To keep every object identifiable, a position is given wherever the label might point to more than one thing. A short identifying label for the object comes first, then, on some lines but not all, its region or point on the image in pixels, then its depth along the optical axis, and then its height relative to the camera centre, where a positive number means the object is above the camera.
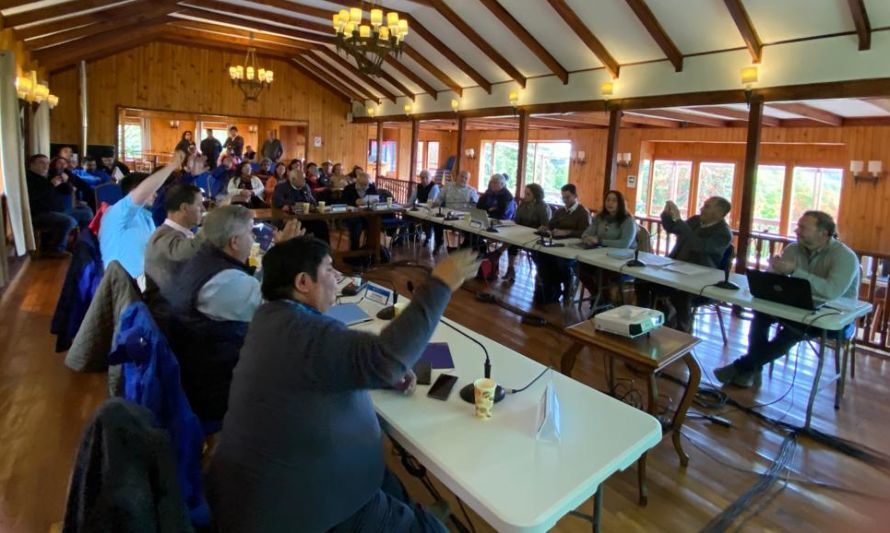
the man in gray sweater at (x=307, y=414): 1.18 -0.49
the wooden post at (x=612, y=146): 7.20 +0.75
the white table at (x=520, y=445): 1.24 -0.62
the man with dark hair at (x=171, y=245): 2.43 -0.27
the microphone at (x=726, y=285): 3.48 -0.45
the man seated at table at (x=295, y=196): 6.33 -0.09
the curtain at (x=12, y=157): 4.82 +0.15
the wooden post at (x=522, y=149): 8.48 +0.77
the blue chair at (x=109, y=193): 5.38 -0.14
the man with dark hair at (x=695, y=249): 4.19 -0.30
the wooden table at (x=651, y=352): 2.22 -0.58
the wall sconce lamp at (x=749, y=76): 5.45 +1.31
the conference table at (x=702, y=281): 2.92 -0.46
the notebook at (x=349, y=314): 2.34 -0.52
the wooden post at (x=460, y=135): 9.94 +1.07
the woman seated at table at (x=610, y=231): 4.88 -0.23
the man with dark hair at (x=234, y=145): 8.55 +0.63
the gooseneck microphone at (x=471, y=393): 1.69 -0.58
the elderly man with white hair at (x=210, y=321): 1.98 -0.48
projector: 2.34 -0.48
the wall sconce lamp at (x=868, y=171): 8.69 +0.73
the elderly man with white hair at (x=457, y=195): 7.42 +0.03
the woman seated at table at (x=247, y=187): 6.77 -0.02
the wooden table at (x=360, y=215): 5.85 -0.29
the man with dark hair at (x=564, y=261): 5.36 -0.55
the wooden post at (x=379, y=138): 12.58 +1.23
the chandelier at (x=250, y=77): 9.35 +1.84
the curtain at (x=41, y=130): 7.68 +0.64
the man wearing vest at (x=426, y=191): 8.42 +0.06
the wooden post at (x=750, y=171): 5.64 +0.42
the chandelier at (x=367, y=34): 5.59 +1.58
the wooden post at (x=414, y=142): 11.36 +1.05
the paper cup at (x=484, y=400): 1.57 -0.56
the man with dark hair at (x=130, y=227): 3.07 -0.26
